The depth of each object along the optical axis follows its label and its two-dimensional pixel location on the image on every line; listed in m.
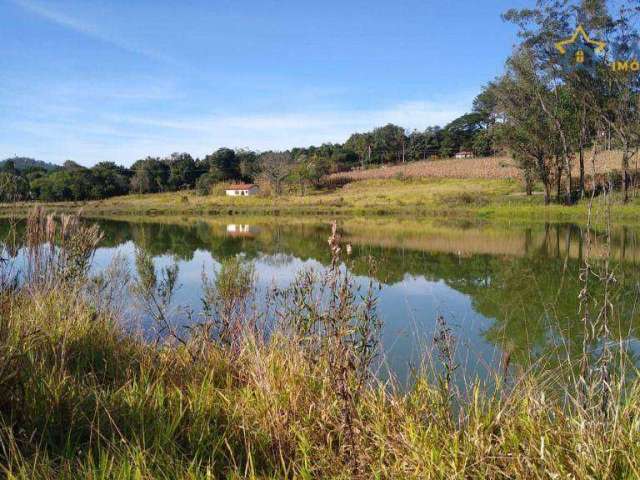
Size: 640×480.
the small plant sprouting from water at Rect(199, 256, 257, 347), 4.64
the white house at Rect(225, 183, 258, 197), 70.34
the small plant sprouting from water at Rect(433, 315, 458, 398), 2.89
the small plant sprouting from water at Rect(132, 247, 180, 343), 10.16
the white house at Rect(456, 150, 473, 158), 80.47
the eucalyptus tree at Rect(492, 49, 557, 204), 32.56
